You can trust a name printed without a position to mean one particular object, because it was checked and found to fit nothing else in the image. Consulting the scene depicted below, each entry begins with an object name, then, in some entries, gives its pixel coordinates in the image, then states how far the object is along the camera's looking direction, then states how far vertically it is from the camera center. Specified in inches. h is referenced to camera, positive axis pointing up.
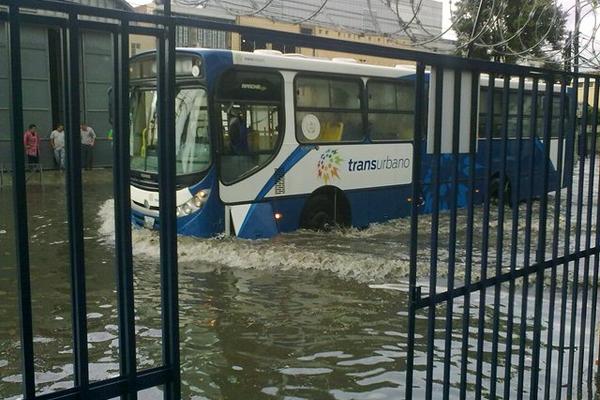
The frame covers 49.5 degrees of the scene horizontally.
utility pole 328.8 +61.2
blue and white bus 344.5 -0.4
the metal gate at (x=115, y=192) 60.5 -5.2
